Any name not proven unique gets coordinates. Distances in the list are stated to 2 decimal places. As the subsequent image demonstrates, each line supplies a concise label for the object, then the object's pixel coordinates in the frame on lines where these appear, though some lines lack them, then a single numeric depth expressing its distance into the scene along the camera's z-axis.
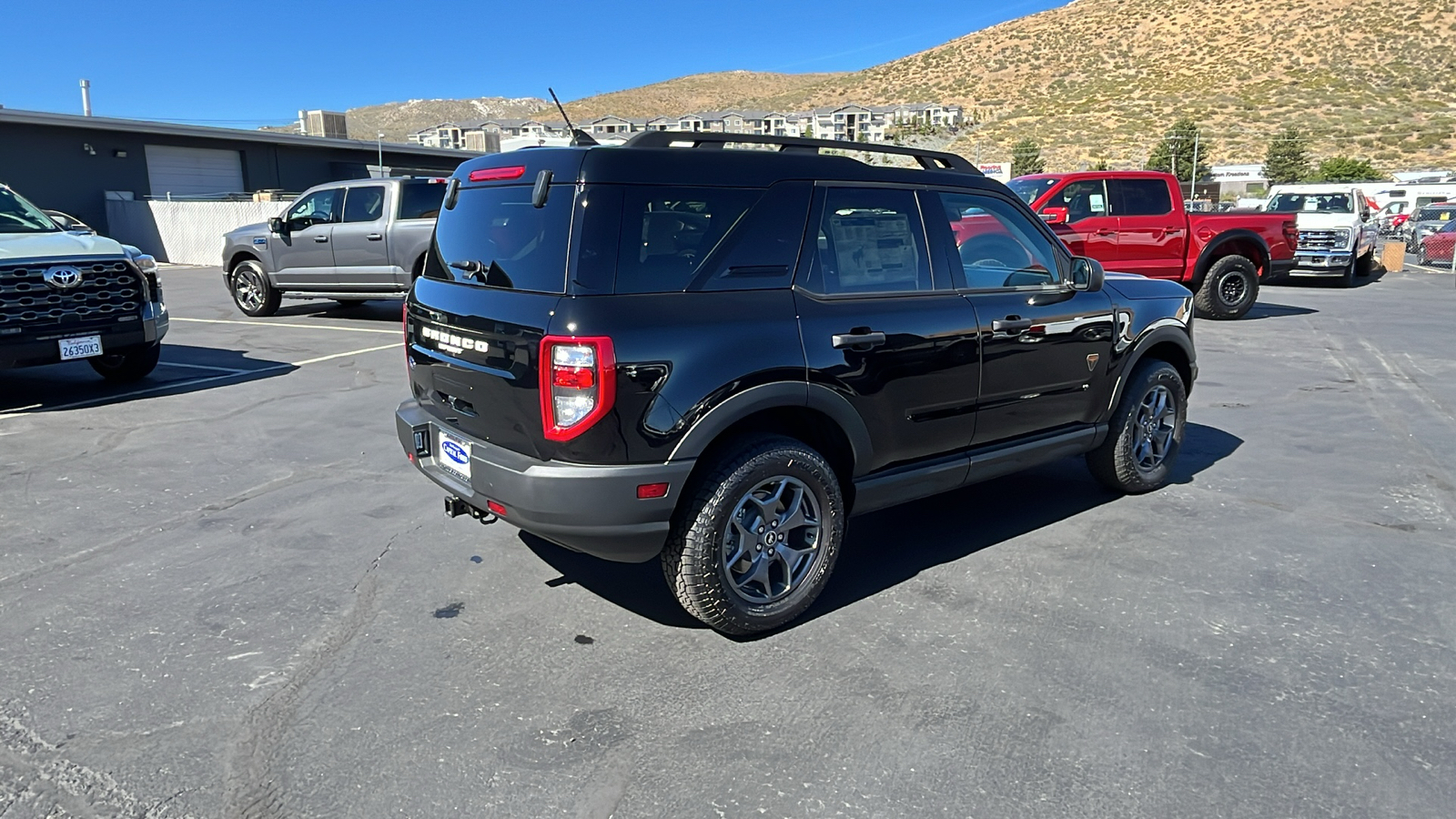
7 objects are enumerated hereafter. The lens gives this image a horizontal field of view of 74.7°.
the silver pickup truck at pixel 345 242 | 12.77
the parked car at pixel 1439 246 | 22.23
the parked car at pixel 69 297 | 7.27
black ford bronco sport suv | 3.36
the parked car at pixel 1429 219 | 25.58
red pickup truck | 12.88
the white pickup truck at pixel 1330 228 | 18.23
